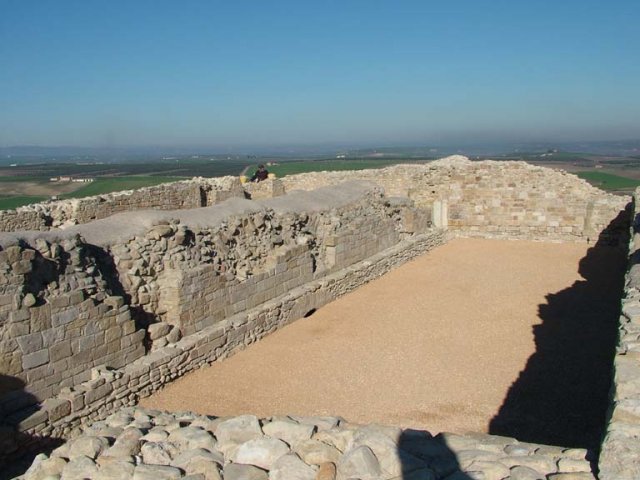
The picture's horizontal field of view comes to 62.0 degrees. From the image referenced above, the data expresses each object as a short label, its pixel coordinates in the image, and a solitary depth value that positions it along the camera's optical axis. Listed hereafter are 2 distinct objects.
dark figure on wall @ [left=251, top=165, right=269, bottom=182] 19.03
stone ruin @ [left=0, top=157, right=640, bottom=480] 3.74
